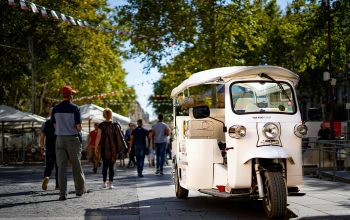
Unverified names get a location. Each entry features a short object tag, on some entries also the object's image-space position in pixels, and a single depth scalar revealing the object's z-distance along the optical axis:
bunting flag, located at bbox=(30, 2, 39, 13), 18.82
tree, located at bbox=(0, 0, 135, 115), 33.56
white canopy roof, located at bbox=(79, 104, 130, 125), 31.95
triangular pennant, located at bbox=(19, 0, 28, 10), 18.22
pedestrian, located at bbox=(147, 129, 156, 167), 25.83
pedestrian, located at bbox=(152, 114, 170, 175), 19.47
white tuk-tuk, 8.59
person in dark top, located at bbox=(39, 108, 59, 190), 12.99
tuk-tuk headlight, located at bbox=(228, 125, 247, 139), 8.76
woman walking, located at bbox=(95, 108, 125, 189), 13.50
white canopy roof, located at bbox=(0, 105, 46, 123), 27.92
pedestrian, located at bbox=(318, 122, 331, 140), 25.41
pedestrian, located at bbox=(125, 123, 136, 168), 24.40
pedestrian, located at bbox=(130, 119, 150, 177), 18.06
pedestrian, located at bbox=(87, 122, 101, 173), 21.29
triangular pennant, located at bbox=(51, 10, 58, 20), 20.27
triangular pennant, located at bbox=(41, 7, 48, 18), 19.67
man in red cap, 11.30
